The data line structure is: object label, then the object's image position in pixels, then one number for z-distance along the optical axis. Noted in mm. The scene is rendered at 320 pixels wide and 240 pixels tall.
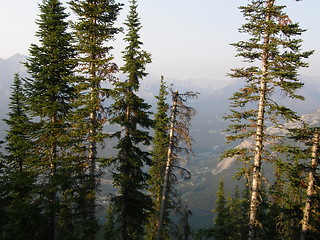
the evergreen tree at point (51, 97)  13914
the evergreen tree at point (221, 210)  31484
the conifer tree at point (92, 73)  14453
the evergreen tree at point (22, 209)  12867
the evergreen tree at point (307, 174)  12648
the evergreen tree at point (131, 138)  14836
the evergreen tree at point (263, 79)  11711
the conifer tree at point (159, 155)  23297
